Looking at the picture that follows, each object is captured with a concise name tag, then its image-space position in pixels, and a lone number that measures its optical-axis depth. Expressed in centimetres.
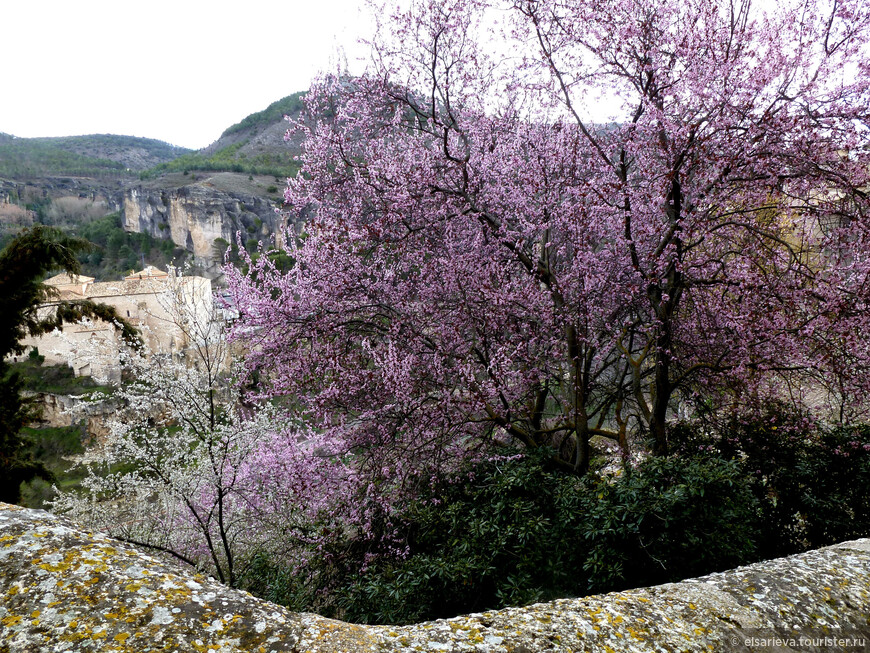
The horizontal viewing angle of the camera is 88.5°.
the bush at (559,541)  306
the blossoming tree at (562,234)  379
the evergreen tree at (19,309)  827
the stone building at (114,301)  3316
